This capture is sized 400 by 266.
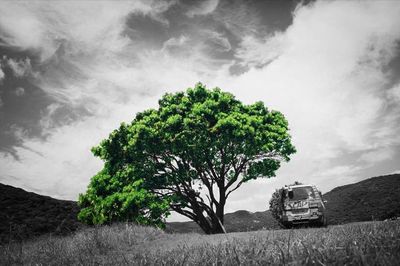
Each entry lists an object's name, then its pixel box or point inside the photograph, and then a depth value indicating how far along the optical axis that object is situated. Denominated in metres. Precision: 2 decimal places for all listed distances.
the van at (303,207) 15.84
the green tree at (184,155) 17.00
